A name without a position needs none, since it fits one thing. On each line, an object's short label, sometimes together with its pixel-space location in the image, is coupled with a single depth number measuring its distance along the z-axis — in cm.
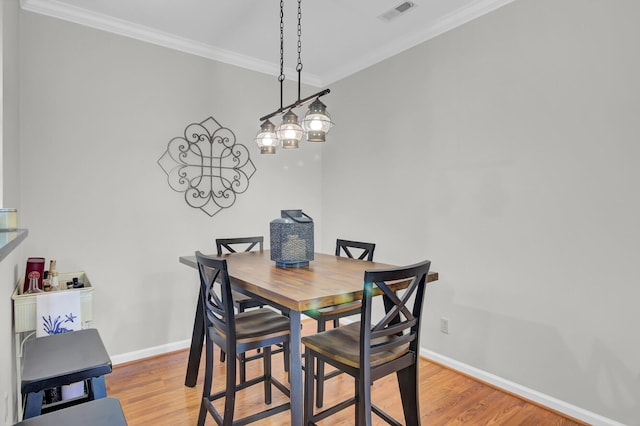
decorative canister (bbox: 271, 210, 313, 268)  220
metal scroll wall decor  317
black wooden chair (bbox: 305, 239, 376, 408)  226
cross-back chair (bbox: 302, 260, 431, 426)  153
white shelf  206
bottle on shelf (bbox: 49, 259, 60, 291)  232
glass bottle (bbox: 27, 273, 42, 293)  221
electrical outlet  284
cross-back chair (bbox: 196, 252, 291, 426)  175
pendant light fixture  213
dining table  158
